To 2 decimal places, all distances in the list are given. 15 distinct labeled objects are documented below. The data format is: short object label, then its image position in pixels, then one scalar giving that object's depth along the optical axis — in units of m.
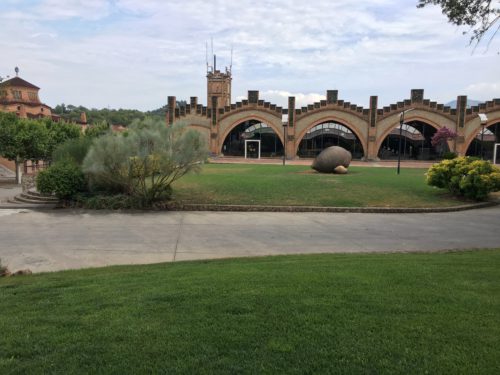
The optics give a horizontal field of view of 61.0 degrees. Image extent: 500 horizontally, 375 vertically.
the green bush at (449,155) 25.26
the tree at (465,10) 10.21
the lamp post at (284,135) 48.56
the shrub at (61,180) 17.89
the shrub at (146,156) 17.06
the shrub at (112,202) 17.41
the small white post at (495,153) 47.72
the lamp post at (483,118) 27.62
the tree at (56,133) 33.22
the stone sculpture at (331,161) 27.77
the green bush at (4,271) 7.80
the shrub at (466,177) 17.25
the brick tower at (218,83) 88.25
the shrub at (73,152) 19.85
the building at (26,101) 63.75
